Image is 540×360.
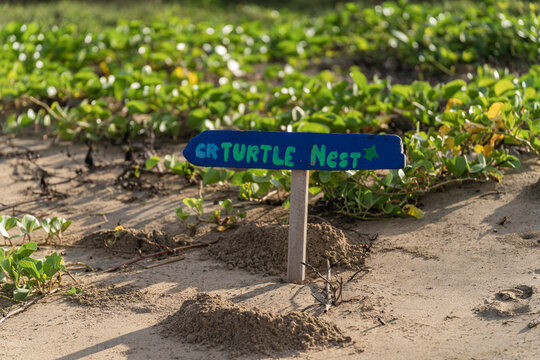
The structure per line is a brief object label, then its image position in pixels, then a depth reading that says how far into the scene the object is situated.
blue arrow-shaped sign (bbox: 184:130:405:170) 2.64
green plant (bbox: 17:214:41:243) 3.09
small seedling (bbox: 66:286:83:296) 2.80
